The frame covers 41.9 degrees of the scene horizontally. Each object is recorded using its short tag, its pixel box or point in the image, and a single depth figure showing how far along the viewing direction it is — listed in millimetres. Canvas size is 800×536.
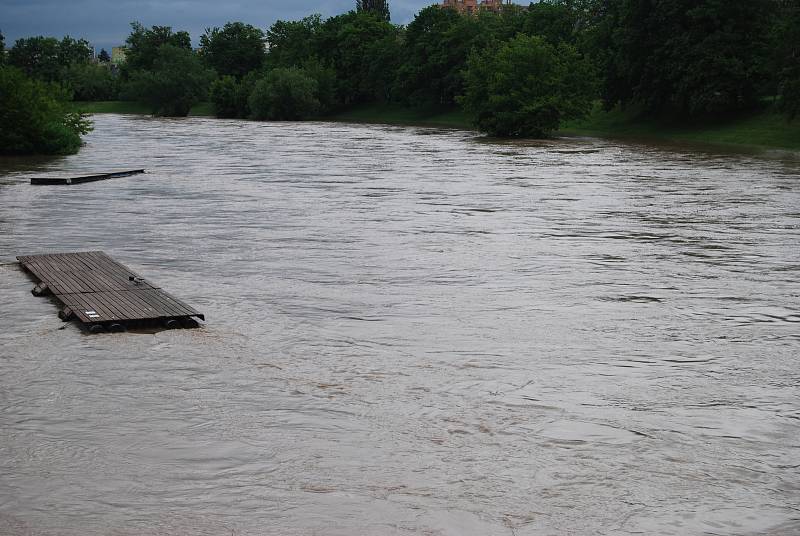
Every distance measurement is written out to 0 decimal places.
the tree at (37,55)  170625
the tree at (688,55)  54312
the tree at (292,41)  119938
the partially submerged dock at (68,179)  28975
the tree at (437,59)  87000
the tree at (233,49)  149125
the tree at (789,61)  46000
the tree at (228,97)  105500
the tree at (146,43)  154375
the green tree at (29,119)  39188
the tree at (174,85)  113438
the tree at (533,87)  55094
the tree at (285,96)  94938
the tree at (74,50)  183000
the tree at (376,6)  146250
